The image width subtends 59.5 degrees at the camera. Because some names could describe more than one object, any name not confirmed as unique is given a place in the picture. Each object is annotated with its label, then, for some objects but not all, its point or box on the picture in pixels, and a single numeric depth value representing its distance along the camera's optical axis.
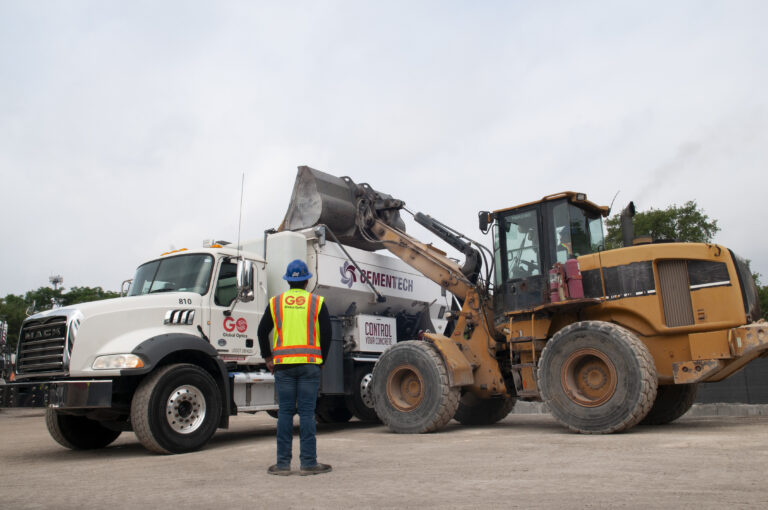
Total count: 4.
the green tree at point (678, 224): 35.09
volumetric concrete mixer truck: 7.95
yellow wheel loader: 8.27
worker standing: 5.88
